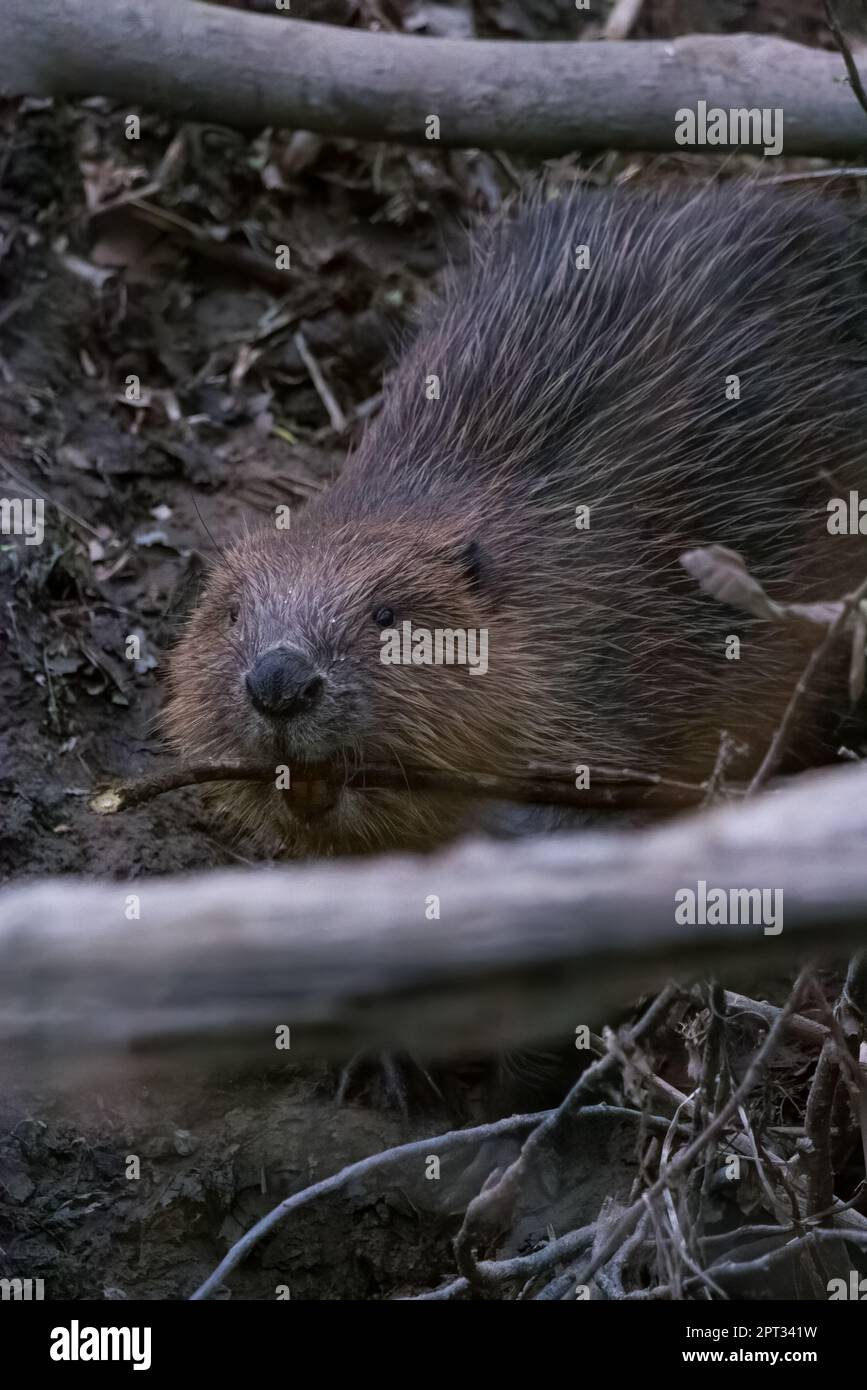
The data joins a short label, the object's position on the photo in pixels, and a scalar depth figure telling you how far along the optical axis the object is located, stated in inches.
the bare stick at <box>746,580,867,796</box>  121.8
